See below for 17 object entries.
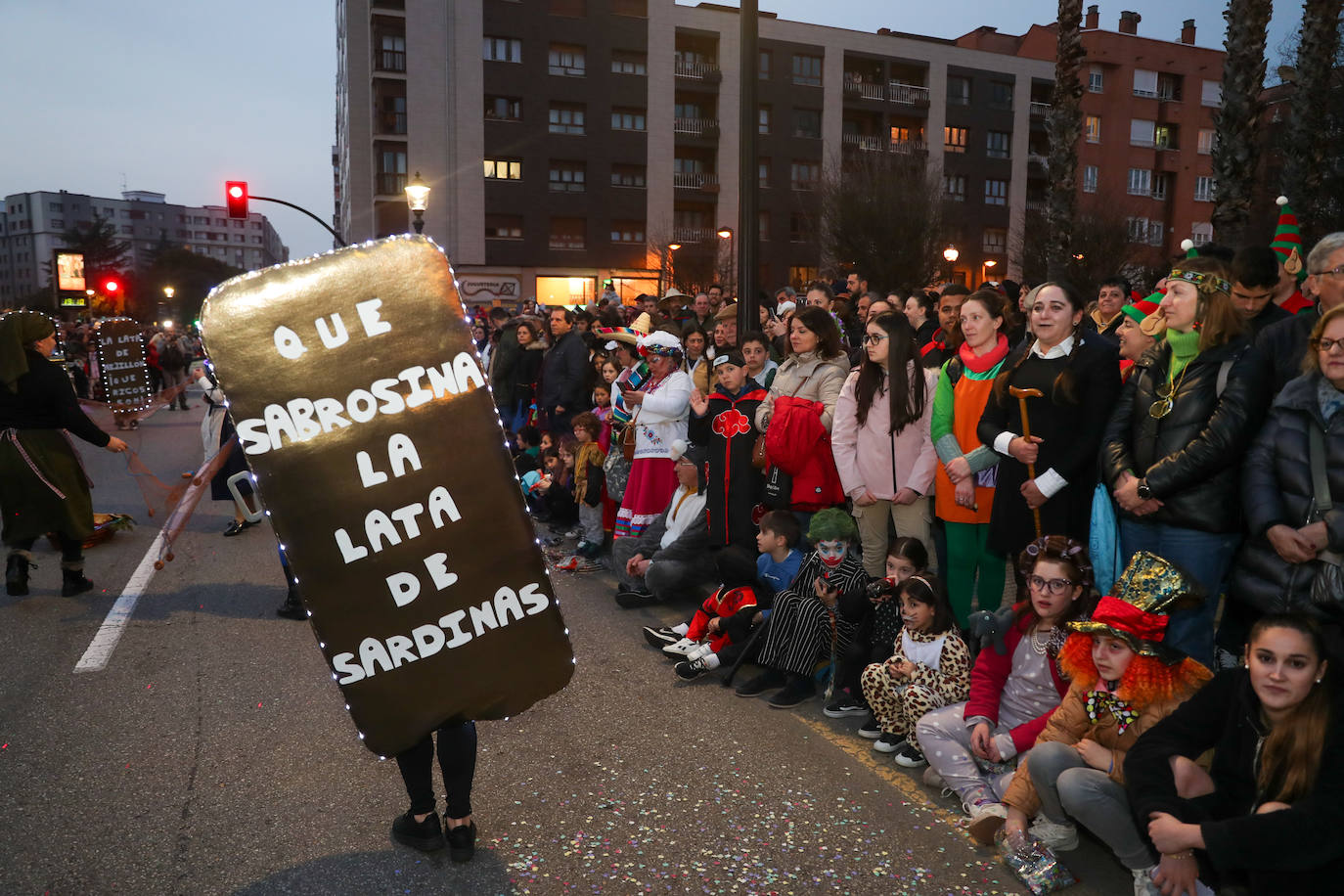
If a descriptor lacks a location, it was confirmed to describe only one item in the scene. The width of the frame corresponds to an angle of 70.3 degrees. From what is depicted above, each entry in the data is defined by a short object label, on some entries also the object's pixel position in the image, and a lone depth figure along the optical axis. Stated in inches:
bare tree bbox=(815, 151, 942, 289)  1173.1
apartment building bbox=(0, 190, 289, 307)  6294.3
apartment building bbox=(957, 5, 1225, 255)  1994.3
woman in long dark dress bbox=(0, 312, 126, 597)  285.9
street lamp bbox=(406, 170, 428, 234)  756.6
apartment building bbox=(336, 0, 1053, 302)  1633.9
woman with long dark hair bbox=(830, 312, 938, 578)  227.3
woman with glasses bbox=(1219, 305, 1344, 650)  139.3
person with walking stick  189.3
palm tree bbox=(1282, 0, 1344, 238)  513.3
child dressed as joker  209.2
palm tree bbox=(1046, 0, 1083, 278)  650.2
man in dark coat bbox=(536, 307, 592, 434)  417.4
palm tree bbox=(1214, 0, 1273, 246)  494.9
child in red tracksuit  221.8
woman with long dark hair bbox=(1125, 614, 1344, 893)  107.0
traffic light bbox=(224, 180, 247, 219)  894.4
